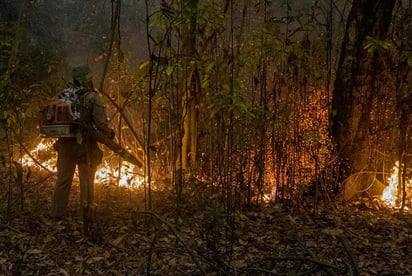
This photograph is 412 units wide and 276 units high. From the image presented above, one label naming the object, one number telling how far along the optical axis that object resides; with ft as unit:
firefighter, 14.28
